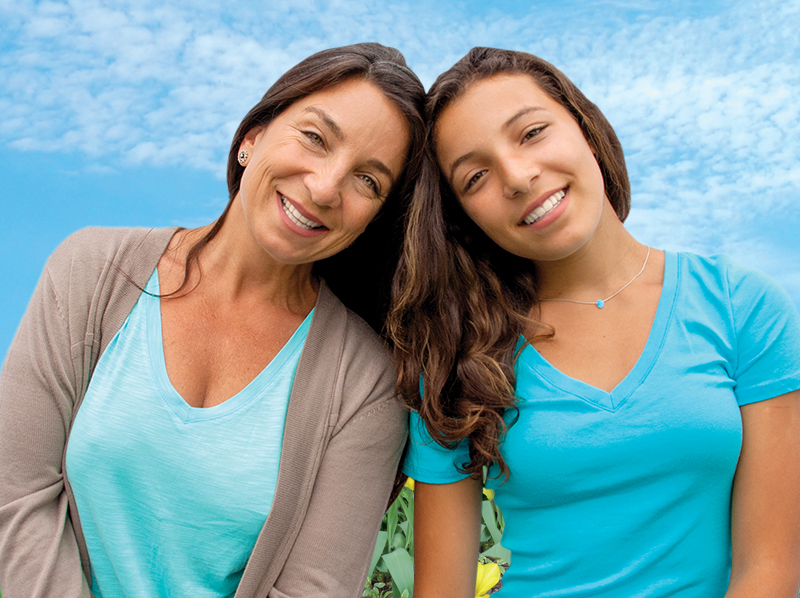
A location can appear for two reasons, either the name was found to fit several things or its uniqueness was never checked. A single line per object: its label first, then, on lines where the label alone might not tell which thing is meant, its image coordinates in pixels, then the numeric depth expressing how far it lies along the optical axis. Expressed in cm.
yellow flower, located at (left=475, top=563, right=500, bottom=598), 109
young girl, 89
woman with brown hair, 93
